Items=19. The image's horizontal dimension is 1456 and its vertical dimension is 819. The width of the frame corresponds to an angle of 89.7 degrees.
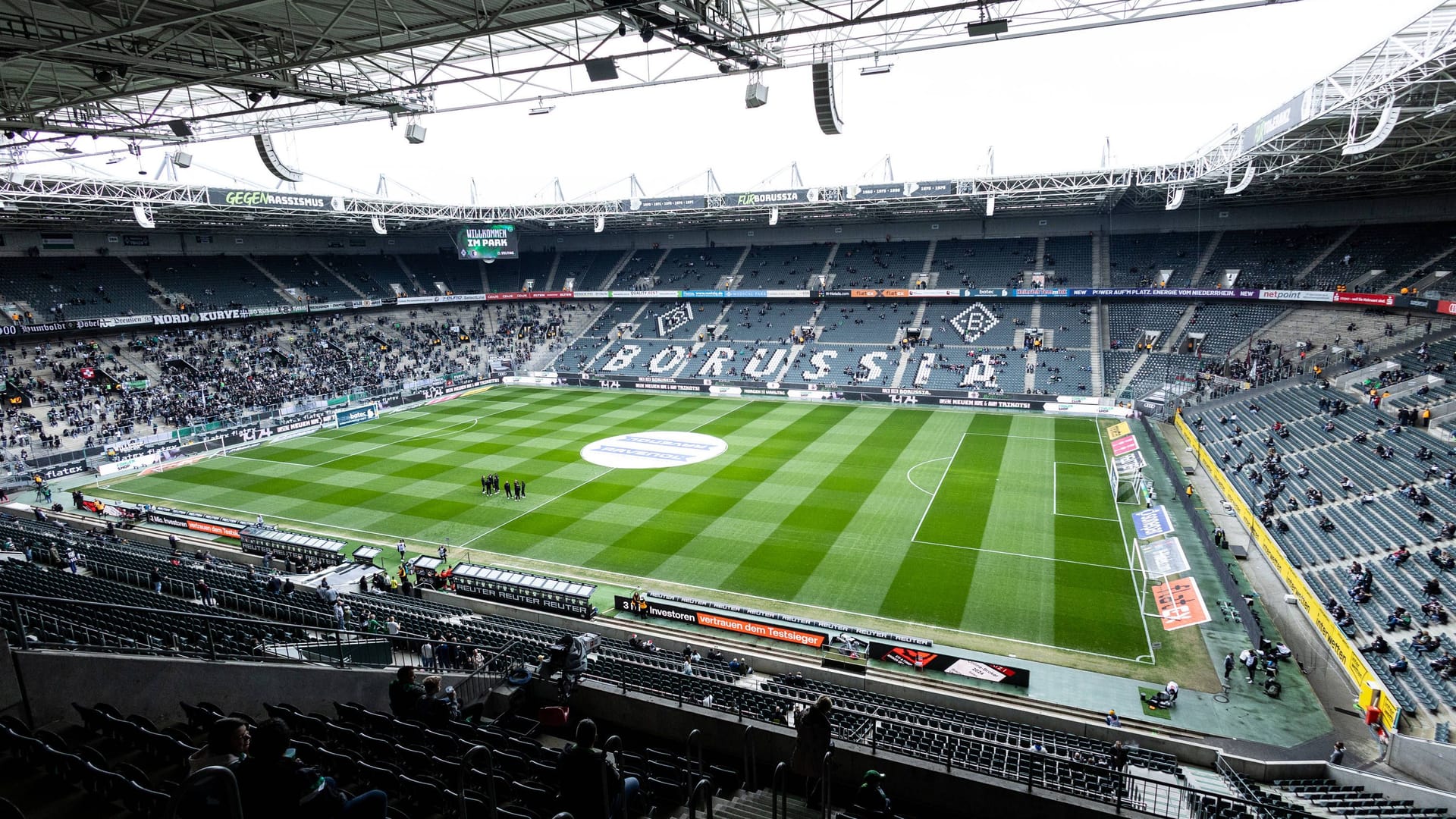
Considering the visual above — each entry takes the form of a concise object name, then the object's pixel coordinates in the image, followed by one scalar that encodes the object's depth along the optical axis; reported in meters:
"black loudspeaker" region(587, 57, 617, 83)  15.16
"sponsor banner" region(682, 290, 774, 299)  65.31
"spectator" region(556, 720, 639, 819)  5.25
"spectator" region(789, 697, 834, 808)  7.15
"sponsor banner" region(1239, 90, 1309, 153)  25.77
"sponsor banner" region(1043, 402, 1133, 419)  45.72
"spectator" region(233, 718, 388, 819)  4.23
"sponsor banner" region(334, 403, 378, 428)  48.09
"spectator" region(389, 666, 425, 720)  8.66
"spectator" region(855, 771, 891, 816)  7.55
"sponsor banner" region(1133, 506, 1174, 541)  24.20
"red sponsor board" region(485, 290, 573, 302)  71.50
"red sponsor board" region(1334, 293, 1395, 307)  40.98
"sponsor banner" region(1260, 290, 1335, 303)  45.09
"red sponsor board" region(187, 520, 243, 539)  27.31
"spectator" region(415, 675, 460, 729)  8.16
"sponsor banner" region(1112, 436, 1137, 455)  31.83
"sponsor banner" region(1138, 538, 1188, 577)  20.92
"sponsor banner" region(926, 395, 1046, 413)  48.02
